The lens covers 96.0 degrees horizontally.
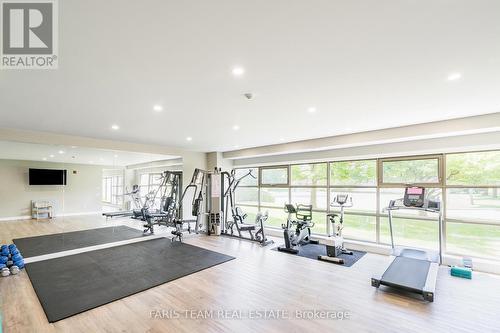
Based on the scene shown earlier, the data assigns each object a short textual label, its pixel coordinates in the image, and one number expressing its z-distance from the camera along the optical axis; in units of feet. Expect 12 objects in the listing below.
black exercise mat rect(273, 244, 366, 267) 16.07
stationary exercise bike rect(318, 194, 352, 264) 16.16
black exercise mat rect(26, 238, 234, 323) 10.44
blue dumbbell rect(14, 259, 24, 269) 13.83
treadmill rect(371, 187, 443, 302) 11.30
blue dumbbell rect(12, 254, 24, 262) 13.96
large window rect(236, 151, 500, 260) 14.76
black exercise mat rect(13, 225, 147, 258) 16.07
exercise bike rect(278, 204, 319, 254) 18.44
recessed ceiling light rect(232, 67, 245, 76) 7.52
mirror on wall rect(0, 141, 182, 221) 16.28
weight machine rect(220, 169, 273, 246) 20.88
